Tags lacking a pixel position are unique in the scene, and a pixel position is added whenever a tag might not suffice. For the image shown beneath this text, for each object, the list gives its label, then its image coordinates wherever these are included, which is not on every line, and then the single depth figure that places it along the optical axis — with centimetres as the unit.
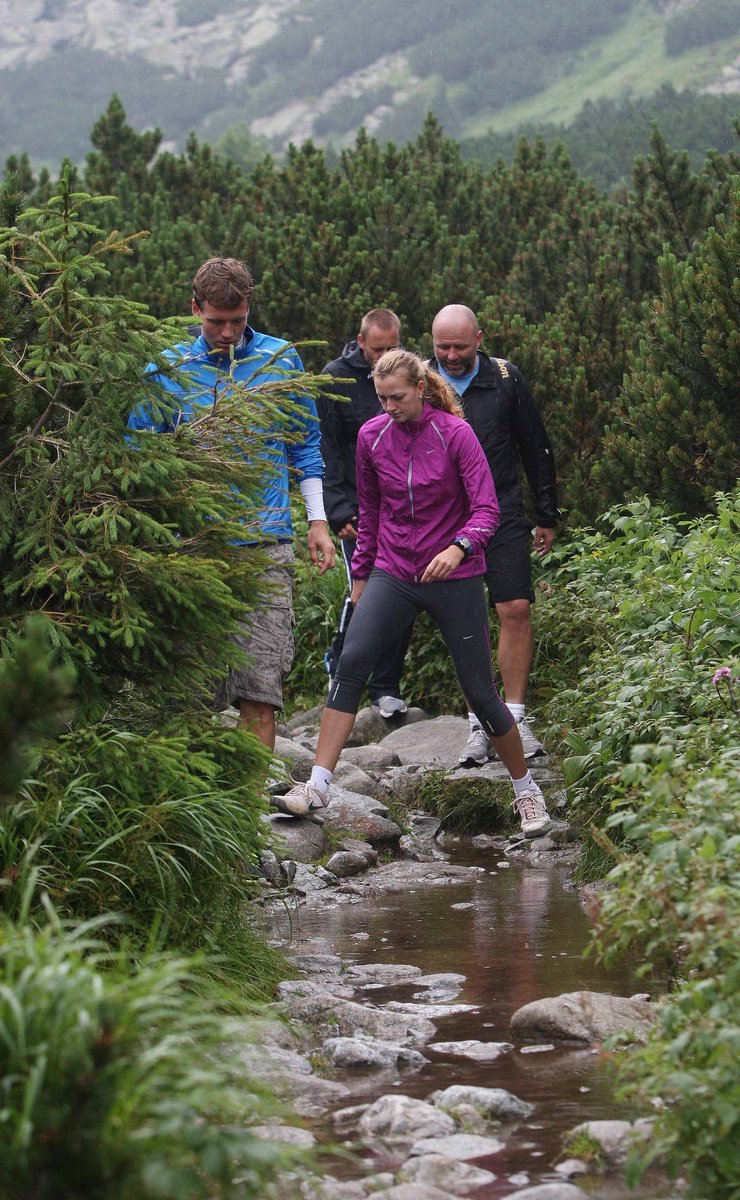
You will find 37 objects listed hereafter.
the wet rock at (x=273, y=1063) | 836
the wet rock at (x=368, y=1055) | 897
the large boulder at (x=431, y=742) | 1853
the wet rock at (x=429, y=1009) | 1000
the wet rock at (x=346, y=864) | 1472
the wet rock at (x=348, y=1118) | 782
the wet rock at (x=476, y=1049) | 904
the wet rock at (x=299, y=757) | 1794
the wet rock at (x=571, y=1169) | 713
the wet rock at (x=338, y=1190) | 675
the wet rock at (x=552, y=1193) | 674
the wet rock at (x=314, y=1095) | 809
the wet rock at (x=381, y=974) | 1080
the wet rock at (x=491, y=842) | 1611
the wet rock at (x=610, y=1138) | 721
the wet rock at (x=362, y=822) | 1582
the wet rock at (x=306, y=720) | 2244
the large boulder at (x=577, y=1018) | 913
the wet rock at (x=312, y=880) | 1405
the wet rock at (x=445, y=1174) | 705
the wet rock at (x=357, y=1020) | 953
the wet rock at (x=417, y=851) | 1568
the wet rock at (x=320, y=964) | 1094
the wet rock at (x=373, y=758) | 1880
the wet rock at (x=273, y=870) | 1365
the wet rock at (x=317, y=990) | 991
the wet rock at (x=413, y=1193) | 665
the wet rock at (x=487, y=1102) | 798
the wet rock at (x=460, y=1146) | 745
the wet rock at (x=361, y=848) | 1522
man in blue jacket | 1236
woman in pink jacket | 1406
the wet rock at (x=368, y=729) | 2083
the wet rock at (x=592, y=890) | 1208
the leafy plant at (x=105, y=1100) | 518
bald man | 1719
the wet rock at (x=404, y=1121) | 768
